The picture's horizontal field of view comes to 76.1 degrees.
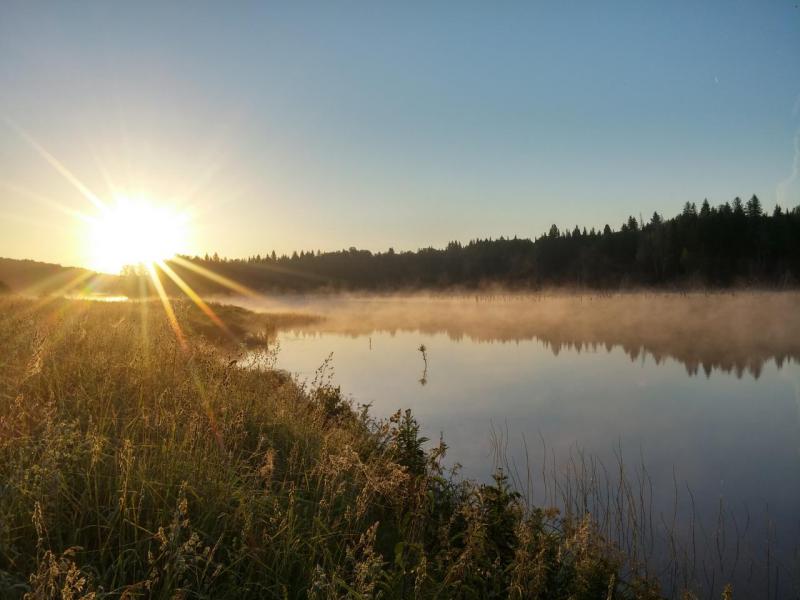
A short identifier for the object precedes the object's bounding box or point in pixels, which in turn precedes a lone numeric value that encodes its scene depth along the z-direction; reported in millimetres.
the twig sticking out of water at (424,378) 17056
